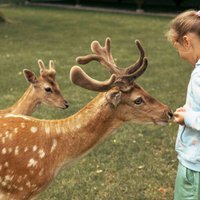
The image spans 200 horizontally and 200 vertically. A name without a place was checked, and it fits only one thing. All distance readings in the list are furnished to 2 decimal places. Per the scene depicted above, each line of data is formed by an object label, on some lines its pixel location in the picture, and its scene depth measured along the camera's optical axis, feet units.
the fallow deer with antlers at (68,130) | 10.45
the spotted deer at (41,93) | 16.39
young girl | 10.06
